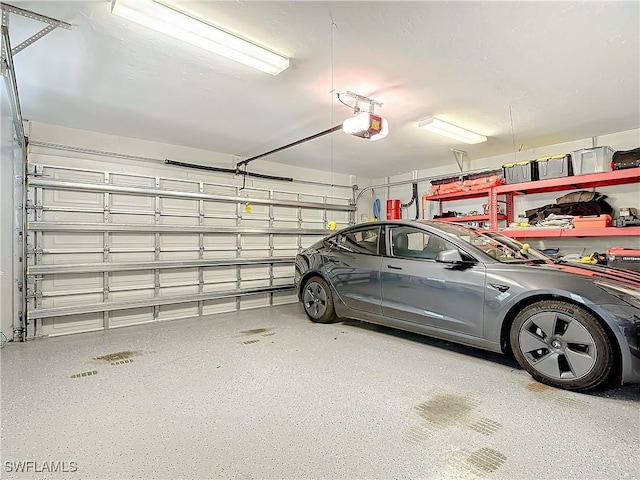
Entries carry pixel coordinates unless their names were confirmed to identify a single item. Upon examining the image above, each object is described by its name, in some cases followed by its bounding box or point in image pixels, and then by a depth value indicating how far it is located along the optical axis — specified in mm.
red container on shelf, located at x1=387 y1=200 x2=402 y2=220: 6746
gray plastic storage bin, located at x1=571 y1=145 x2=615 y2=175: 4012
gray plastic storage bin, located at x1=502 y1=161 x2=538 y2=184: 4555
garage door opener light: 3271
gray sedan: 2238
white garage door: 3945
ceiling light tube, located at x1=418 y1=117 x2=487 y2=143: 3949
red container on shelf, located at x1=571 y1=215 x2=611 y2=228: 3998
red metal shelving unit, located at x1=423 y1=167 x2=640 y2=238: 3879
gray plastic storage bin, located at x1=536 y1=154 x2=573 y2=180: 4269
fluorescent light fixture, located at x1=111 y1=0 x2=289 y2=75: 2012
